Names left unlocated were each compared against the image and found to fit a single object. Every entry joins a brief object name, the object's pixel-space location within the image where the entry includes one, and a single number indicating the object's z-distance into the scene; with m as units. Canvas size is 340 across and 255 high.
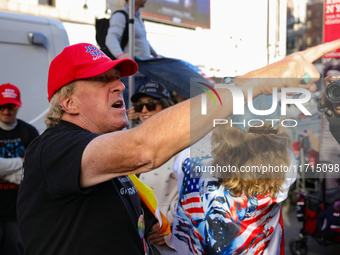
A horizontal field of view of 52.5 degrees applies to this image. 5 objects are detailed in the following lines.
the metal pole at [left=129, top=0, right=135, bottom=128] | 2.79
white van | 3.40
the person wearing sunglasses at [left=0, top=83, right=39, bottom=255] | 3.05
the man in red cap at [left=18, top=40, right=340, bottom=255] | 0.96
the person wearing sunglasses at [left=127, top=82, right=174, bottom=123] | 2.93
